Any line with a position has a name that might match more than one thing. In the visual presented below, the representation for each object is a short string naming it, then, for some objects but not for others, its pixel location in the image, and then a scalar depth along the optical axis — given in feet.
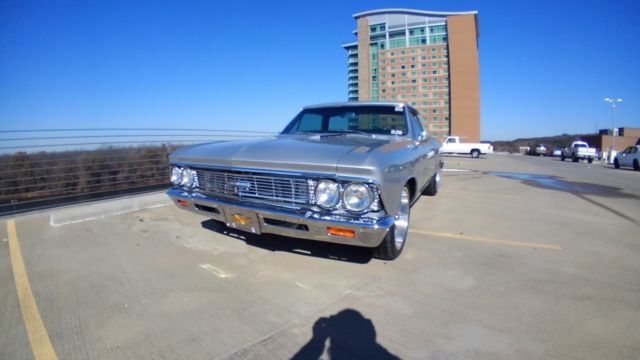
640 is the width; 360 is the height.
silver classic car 8.25
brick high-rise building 158.92
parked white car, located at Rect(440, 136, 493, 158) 91.25
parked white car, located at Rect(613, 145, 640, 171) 57.47
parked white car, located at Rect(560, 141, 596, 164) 89.51
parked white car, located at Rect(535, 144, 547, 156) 138.96
